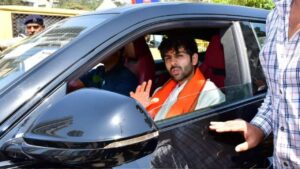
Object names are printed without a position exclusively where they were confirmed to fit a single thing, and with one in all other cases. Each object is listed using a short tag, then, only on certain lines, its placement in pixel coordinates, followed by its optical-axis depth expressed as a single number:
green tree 19.68
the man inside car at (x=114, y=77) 2.25
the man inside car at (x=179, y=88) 2.10
